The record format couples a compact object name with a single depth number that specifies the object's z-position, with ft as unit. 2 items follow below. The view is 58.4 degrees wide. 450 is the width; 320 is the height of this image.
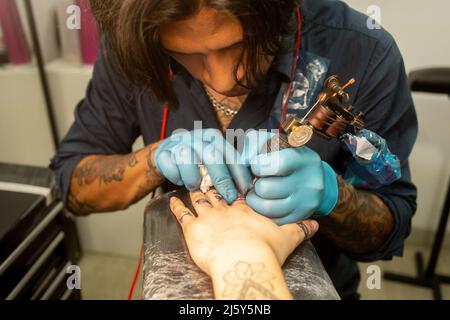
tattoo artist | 2.36
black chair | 4.39
